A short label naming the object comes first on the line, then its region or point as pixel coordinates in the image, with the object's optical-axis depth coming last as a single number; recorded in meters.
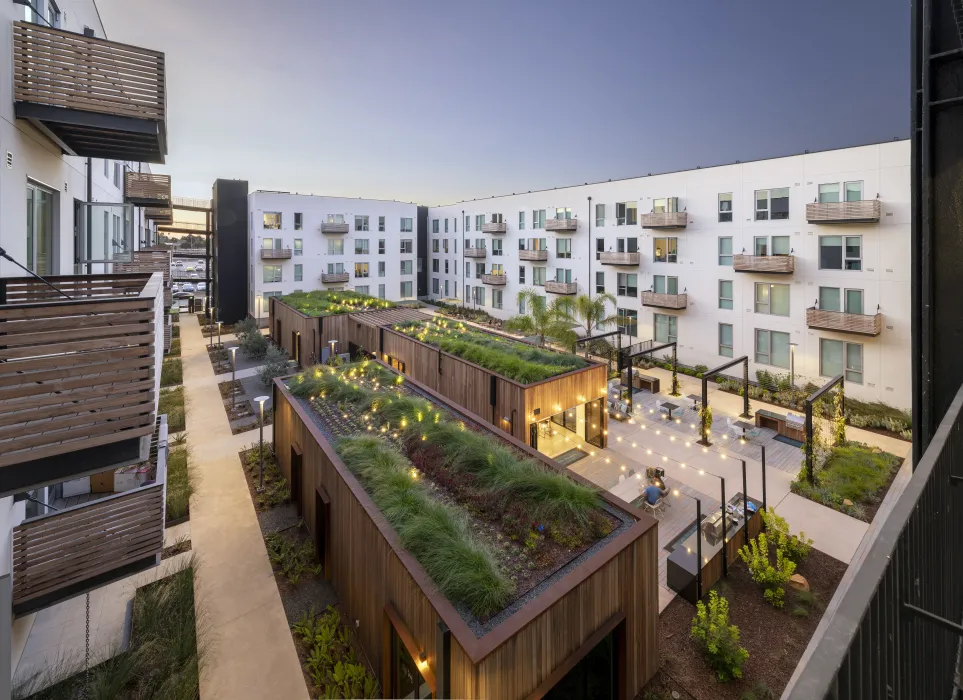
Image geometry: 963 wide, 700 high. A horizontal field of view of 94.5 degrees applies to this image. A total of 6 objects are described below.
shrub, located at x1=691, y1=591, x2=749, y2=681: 6.20
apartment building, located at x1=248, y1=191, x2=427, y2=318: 33.66
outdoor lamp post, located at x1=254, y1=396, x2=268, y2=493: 10.63
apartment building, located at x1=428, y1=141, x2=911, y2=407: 16.38
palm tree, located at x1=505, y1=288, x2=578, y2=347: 22.36
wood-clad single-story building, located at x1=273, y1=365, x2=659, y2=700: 4.33
